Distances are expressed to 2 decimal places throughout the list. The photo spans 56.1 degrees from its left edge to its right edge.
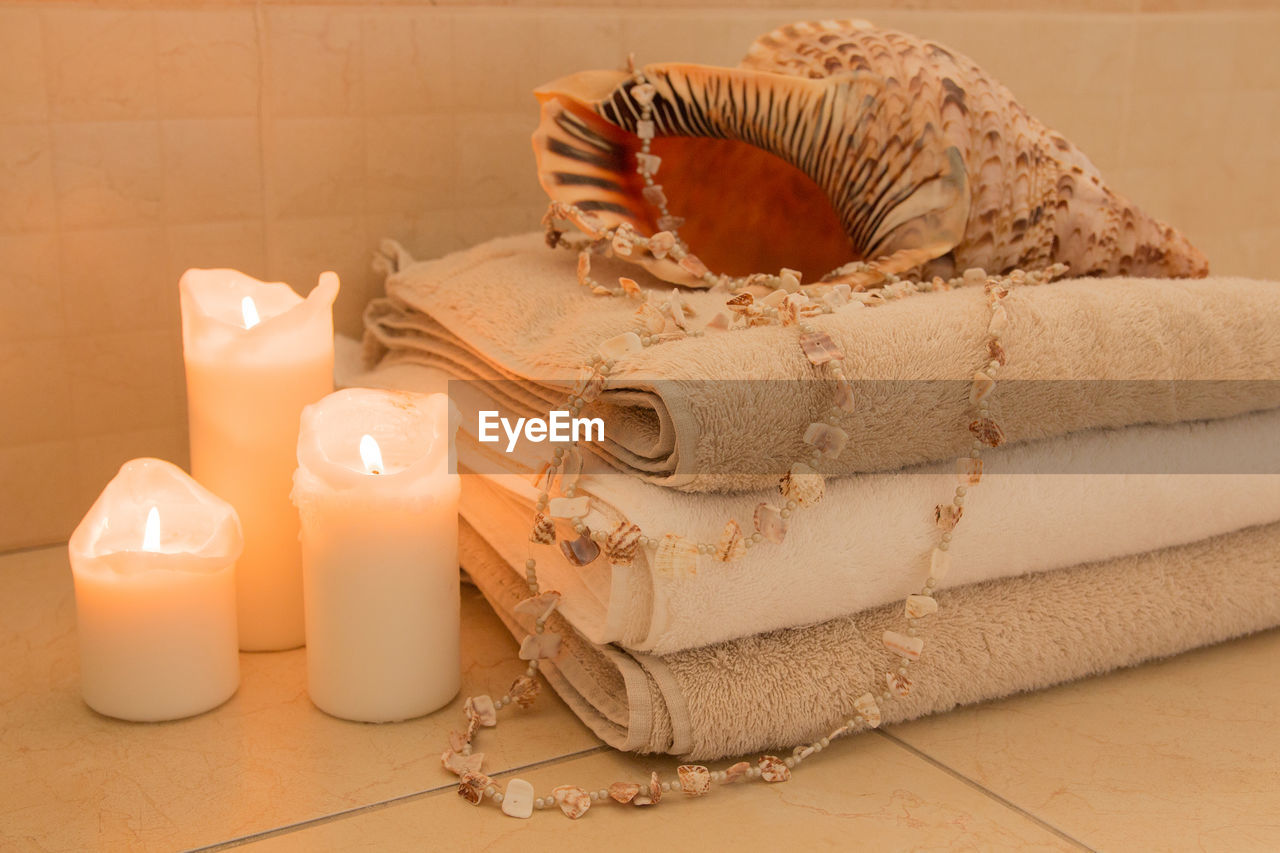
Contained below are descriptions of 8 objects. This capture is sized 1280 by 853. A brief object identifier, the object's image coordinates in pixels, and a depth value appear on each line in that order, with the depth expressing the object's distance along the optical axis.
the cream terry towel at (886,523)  0.56
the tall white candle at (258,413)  0.66
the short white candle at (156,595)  0.59
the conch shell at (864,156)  0.73
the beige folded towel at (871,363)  0.55
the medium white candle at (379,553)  0.59
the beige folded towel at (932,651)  0.57
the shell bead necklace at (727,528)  0.55
